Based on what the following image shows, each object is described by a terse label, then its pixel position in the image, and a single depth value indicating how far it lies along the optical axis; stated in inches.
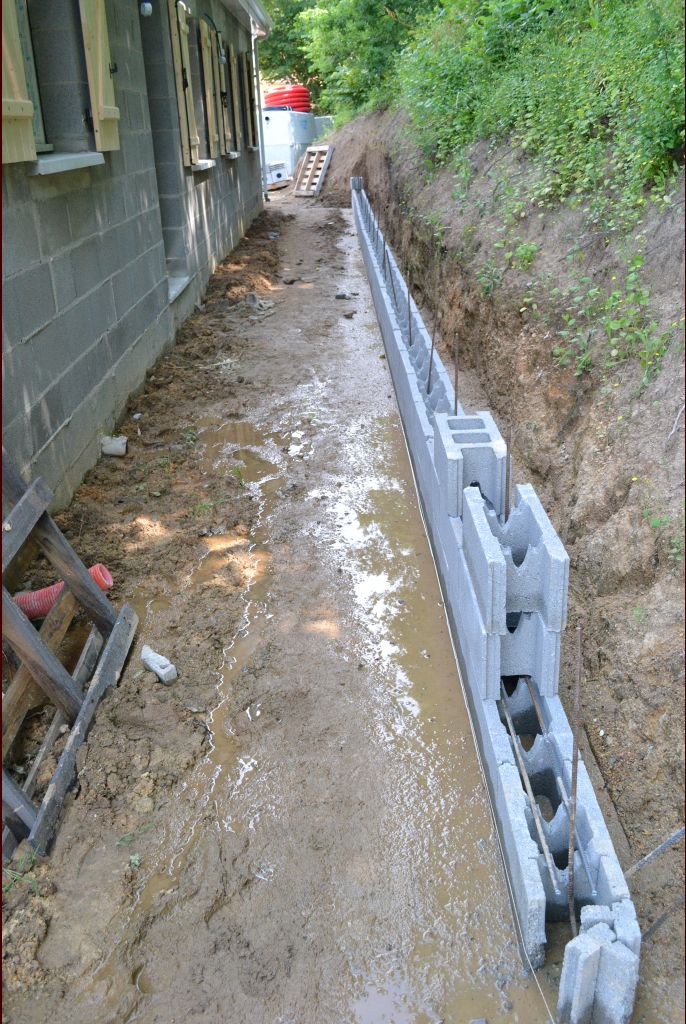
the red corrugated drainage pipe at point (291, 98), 1209.4
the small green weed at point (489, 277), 239.1
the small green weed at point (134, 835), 117.6
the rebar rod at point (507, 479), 159.2
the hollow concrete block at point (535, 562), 119.0
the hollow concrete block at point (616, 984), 86.2
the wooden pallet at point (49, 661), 114.7
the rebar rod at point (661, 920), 95.0
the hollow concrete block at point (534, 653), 123.3
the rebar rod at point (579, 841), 98.2
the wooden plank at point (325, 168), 850.8
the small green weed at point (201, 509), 209.6
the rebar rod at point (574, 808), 95.8
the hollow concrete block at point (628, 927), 87.7
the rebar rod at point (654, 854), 93.1
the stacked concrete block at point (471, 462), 162.2
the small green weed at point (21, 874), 109.7
